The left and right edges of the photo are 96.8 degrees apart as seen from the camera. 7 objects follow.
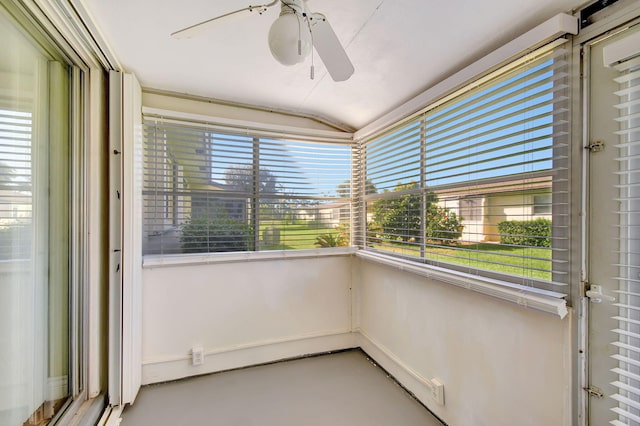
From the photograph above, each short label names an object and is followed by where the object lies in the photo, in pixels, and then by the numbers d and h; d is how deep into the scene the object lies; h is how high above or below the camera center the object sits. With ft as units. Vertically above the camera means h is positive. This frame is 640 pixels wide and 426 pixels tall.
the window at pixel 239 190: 7.38 +0.64
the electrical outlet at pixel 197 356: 7.38 -3.74
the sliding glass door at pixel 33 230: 3.52 -0.27
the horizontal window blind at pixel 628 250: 3.35 -0.43
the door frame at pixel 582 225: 3.75 -0.15
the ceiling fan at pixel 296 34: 3.01 +2.05
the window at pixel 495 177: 4.10 +0.67
